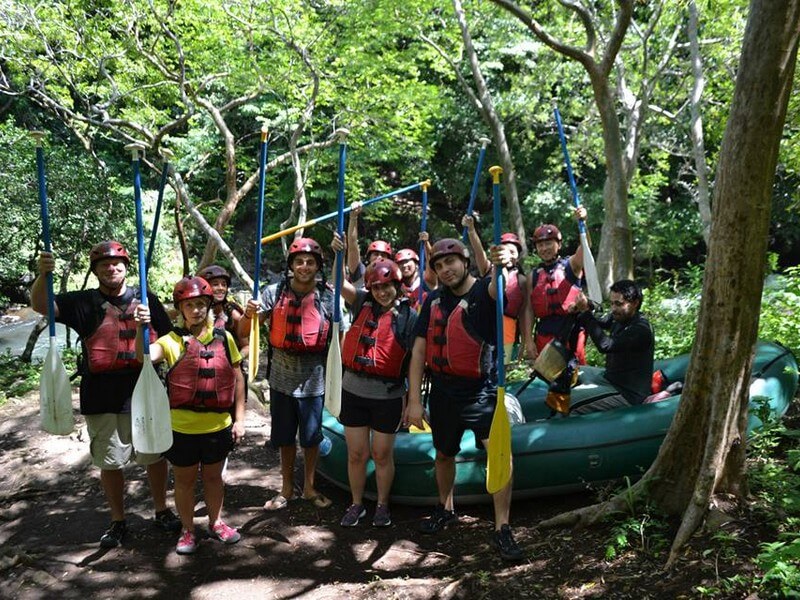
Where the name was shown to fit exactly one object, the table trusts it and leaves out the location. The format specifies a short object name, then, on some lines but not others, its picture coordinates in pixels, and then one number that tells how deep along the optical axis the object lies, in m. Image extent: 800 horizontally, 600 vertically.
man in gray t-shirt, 3.93
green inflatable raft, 3.88
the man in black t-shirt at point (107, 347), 3.46
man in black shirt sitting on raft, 4.20
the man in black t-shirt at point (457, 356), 3.49
